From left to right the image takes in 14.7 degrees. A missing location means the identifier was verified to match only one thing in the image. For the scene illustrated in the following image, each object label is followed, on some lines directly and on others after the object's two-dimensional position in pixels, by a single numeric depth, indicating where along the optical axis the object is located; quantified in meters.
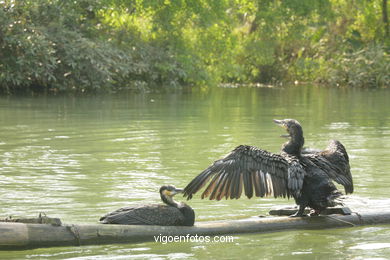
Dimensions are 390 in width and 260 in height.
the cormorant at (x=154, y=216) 13.07
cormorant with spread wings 13.40
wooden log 12.15
